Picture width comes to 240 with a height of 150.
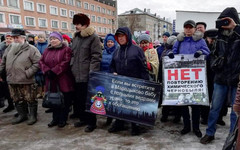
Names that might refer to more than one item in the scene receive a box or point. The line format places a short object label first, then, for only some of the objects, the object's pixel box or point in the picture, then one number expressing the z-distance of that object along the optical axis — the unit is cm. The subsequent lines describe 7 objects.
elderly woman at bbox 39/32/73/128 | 387
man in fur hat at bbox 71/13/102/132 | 375
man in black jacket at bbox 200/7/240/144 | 282
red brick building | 3250
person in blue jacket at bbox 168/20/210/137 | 343
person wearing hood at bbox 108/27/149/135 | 350
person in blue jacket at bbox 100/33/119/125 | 408
